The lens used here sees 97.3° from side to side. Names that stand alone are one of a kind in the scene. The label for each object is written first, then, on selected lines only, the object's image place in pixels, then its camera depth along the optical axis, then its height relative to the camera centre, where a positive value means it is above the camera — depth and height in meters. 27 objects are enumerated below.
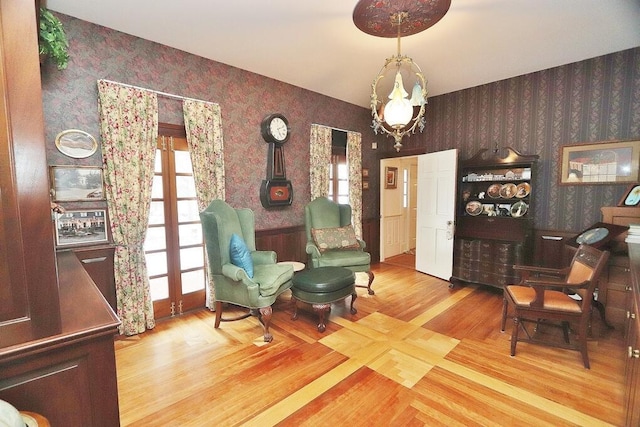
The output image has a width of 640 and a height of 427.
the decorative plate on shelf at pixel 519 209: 3.70 -0.23
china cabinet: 3.63 -0.32
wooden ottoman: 2.82 -0.94
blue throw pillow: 2.74 -0.55
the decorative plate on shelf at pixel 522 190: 3.73 +0.03
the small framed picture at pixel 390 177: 5.59 +0.37
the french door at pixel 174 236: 3.02 -0.41
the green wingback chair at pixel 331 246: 3.62 -0.65
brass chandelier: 2.13 +1.42
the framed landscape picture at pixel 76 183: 2.44 +0.17
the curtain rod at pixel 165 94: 2.69 +1.11
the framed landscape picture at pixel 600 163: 3.21 +0.33
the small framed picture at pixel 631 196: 2.92 -0.07
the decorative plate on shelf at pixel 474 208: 4.09 -0.22
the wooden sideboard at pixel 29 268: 0.86 -0.21
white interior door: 4.12 -0.29
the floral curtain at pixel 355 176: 4.86 +0.34
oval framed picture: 2.44 +0.52
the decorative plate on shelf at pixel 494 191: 3.97 +0.02
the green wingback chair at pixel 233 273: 2.66 -0.77
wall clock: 3.69 +0.49
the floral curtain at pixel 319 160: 4.31 +0.57
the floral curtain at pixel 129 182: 2.62 +0.18
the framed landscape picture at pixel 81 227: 2.48 -0.23
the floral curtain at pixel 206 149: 3.10 +0.56
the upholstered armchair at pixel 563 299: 2.22 -0.92
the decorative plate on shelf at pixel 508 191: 3.84 +0.02
